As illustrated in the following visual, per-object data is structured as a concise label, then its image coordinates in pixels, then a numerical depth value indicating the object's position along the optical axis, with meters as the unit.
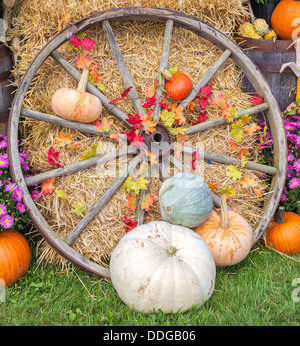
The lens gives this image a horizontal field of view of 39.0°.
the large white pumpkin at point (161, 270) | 2.25
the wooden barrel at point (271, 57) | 3.41
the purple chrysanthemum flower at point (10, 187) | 2.68
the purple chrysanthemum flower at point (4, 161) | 2.77
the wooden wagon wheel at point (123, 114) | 2.72
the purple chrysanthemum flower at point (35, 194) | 2.85
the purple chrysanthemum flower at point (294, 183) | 3.28
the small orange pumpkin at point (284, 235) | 3.09
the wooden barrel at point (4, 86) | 3.03
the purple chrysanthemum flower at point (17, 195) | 2.68
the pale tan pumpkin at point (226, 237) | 2.69
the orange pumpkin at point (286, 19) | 3.54
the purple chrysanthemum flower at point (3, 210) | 2.64
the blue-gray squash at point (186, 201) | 2.65
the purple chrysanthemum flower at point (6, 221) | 2.67
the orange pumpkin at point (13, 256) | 2.62
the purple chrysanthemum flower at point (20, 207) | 2.69
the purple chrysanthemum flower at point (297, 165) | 3.28
